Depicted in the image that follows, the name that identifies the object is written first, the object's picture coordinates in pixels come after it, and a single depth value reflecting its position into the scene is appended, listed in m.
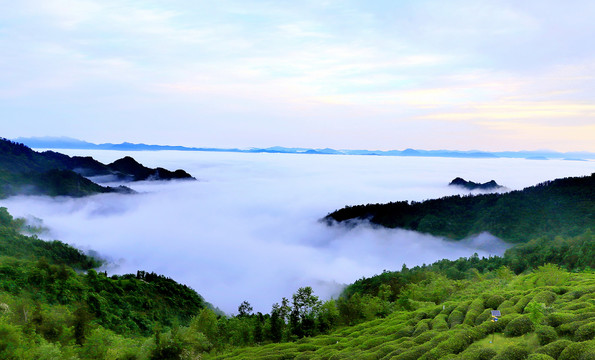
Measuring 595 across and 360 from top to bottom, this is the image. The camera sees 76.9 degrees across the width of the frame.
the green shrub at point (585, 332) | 33.56
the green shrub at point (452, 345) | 38.38
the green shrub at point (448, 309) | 52.90
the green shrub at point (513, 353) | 33.59
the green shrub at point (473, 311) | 46.25
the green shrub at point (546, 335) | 35.25
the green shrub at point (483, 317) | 45.15
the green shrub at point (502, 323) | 40.91
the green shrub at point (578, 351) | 30.28
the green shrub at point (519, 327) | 38.88
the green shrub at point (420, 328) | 48.34
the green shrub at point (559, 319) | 37.22
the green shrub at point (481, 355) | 35.12
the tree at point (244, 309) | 111.31
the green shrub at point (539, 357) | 31.30
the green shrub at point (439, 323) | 47.38
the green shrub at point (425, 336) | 44.12
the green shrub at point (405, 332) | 49.47
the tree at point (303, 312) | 84.12
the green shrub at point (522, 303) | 45.03
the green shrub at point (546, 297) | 46.15
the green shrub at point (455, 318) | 47.41
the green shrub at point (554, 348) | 32.62
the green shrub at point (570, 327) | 35.30
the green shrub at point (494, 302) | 49.22
